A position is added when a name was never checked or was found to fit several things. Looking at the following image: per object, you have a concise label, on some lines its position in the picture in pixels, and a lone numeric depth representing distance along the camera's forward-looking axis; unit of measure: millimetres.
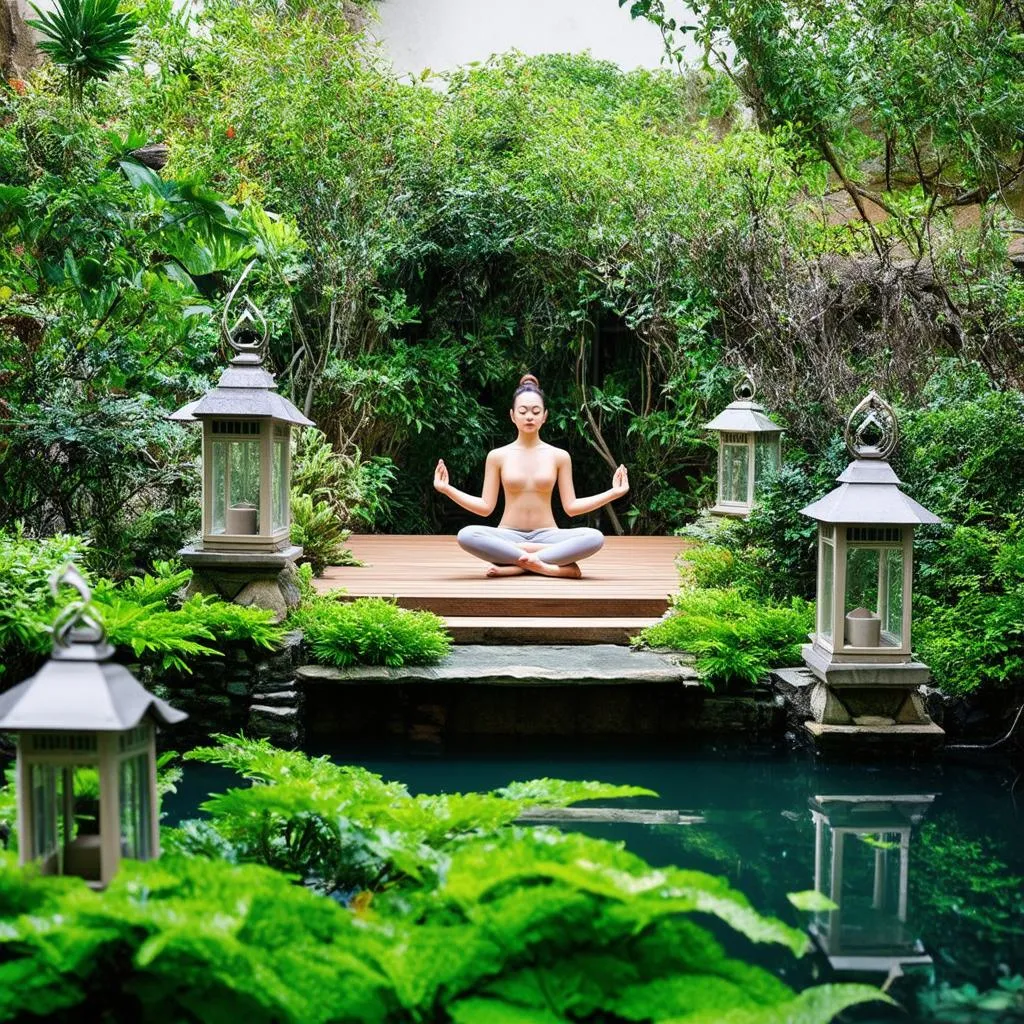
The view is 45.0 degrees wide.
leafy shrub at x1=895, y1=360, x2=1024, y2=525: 7207
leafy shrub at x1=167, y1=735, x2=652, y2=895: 3658
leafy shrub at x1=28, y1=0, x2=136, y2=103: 7637
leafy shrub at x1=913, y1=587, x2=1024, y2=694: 6344
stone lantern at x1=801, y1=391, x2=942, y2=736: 6086
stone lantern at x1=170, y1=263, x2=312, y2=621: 6824
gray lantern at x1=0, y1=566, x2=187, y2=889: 3092
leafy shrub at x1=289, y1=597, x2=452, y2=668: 6703
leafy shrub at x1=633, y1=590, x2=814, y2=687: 6699
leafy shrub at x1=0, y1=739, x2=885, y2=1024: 2869
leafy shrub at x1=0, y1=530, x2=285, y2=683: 6043
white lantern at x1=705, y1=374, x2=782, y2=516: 8859
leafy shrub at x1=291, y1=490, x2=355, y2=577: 8812
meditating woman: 8617
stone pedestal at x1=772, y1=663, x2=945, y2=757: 6148
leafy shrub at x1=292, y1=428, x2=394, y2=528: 9805
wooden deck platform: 7484
